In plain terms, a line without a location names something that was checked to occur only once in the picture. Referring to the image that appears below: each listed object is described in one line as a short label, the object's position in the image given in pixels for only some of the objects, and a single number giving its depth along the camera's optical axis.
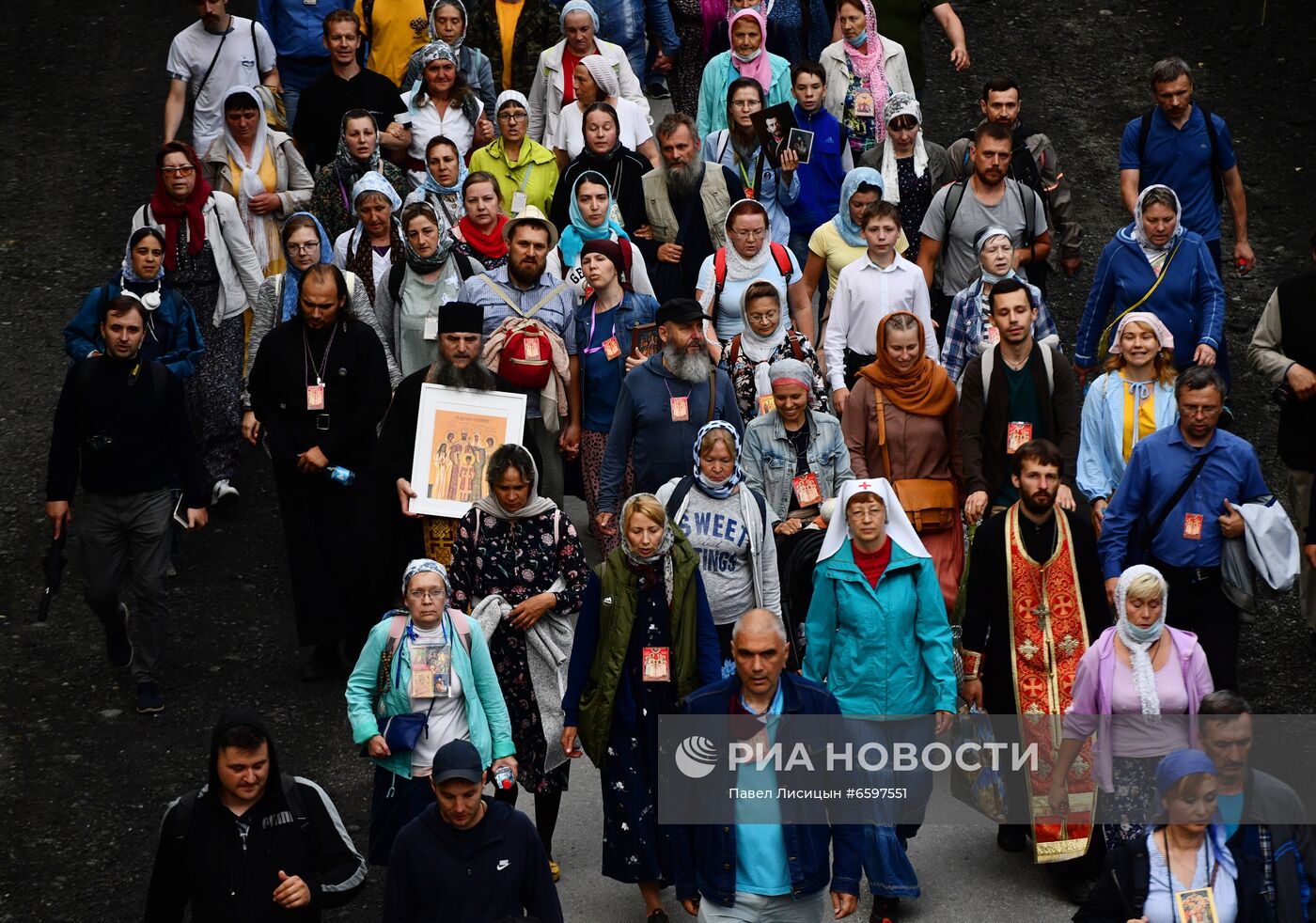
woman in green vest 15.61
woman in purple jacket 15.09
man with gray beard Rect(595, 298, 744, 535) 18.64
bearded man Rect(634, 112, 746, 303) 22.27
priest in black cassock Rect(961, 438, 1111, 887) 16.27
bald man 13.92
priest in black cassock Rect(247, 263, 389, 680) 19.37
